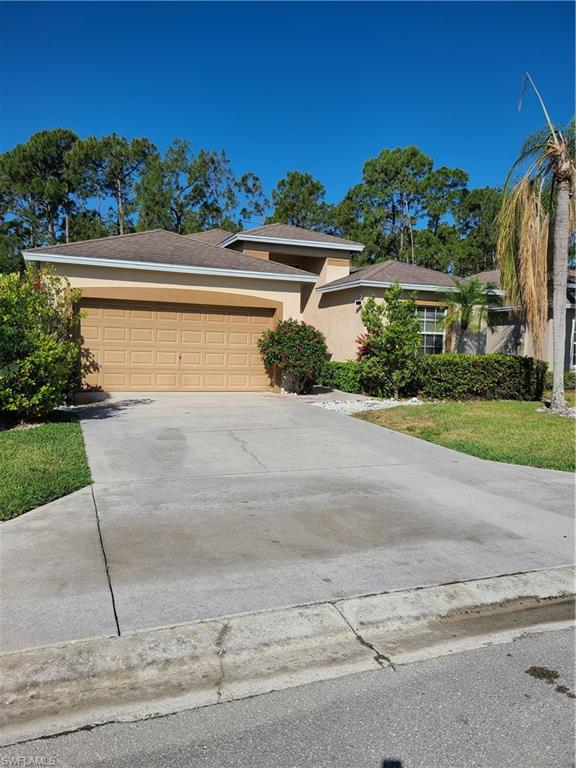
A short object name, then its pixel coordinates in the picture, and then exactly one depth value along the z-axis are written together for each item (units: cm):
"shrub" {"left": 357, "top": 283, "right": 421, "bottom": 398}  1503
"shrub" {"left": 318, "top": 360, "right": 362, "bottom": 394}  1698
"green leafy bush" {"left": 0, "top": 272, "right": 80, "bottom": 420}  980
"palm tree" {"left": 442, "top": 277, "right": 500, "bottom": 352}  1811
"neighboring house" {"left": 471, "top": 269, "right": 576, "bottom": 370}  2031
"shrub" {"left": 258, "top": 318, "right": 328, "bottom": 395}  1577
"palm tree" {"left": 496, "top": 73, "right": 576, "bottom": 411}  1292
